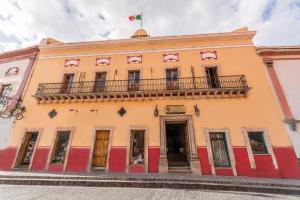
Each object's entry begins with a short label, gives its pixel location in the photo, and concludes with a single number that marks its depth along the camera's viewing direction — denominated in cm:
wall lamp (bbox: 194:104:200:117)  955
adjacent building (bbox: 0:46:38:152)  1062
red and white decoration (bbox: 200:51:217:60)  1115
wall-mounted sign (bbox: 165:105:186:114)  971
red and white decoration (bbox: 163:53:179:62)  1142
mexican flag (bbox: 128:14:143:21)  1396
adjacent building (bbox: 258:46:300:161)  878
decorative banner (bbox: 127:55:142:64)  1166
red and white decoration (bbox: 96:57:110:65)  1187
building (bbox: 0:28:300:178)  877
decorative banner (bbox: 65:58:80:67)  1202
